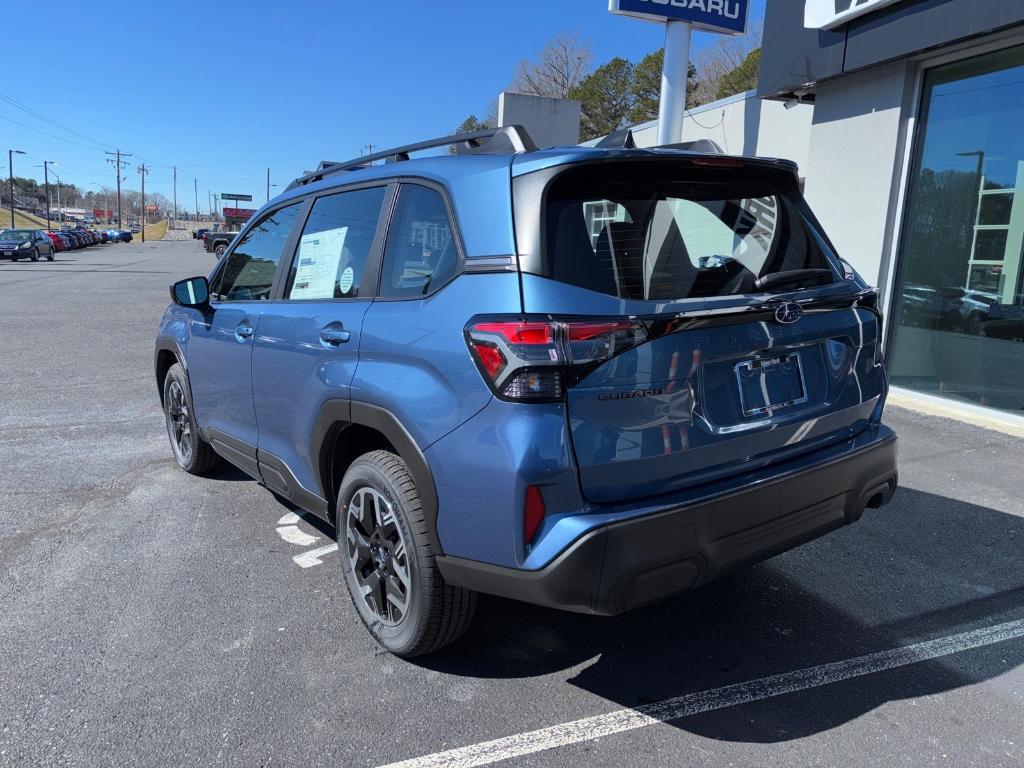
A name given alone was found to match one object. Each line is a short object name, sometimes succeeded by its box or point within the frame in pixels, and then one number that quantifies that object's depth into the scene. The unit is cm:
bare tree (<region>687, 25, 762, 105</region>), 4206
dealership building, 707
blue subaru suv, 227
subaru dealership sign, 1095
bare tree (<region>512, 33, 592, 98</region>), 5097
